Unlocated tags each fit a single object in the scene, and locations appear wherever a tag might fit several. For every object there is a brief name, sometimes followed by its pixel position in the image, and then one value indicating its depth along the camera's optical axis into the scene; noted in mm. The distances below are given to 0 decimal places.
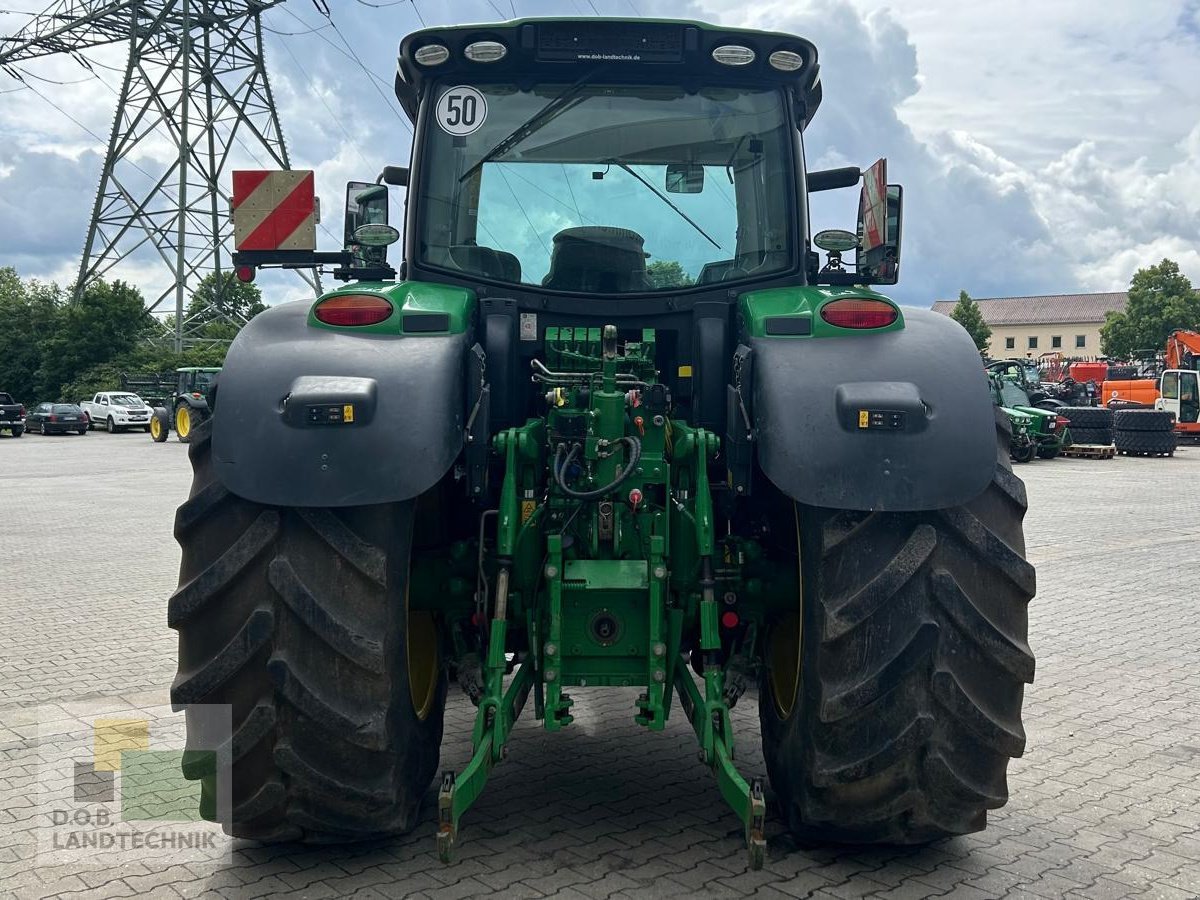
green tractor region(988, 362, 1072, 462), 25038
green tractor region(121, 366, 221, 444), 32953
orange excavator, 33281
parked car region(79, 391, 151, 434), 40975
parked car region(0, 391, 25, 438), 38844
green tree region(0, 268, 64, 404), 50062
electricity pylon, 41250
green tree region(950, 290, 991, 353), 81438
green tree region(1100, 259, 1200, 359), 66188
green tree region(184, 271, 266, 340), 46562
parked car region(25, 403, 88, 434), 40062
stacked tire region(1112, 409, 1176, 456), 27891
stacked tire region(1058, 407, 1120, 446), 26953
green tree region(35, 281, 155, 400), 48906
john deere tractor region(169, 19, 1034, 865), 3273
